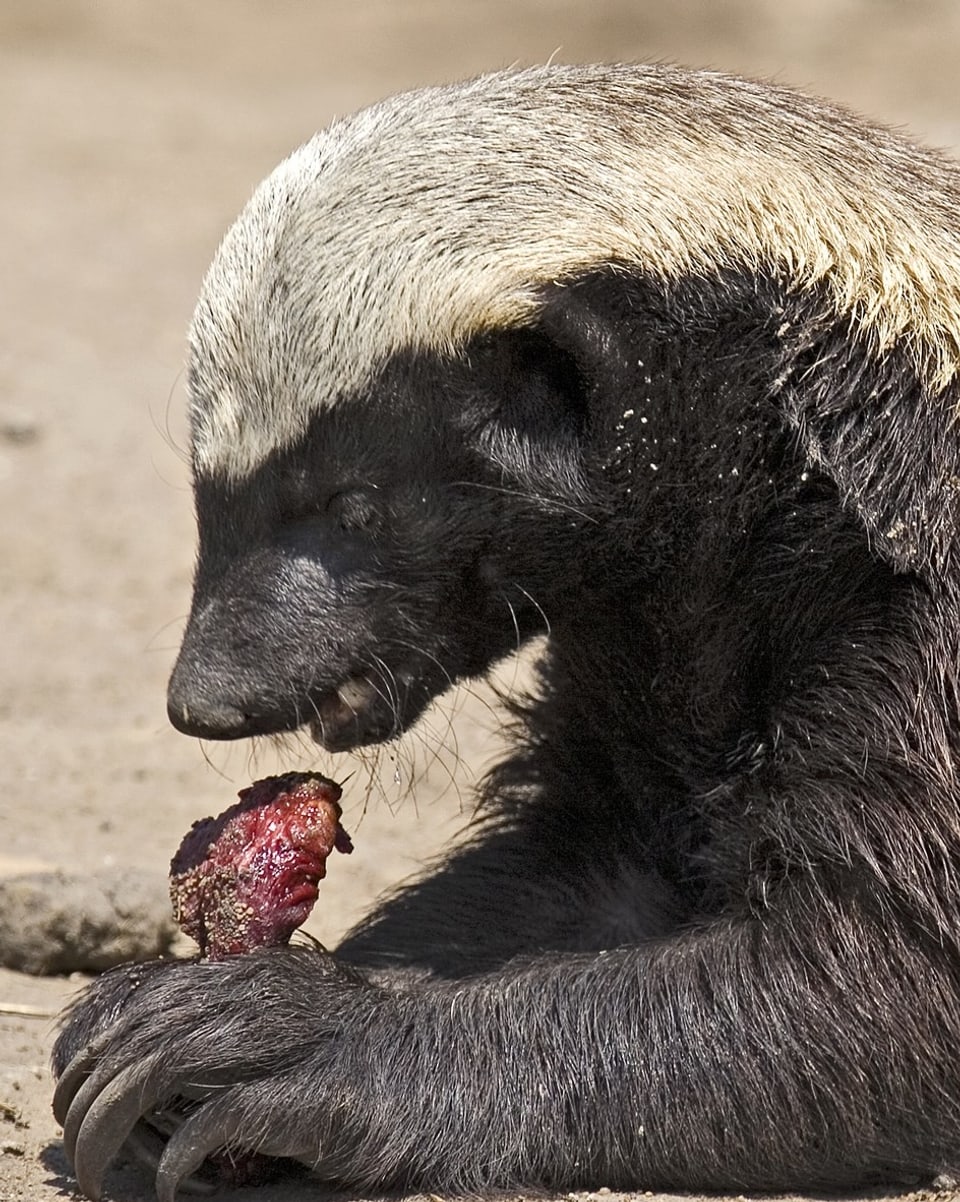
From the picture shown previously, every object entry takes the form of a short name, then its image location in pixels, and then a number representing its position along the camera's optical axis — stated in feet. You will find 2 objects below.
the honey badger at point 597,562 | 26.73
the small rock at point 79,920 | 36.09
